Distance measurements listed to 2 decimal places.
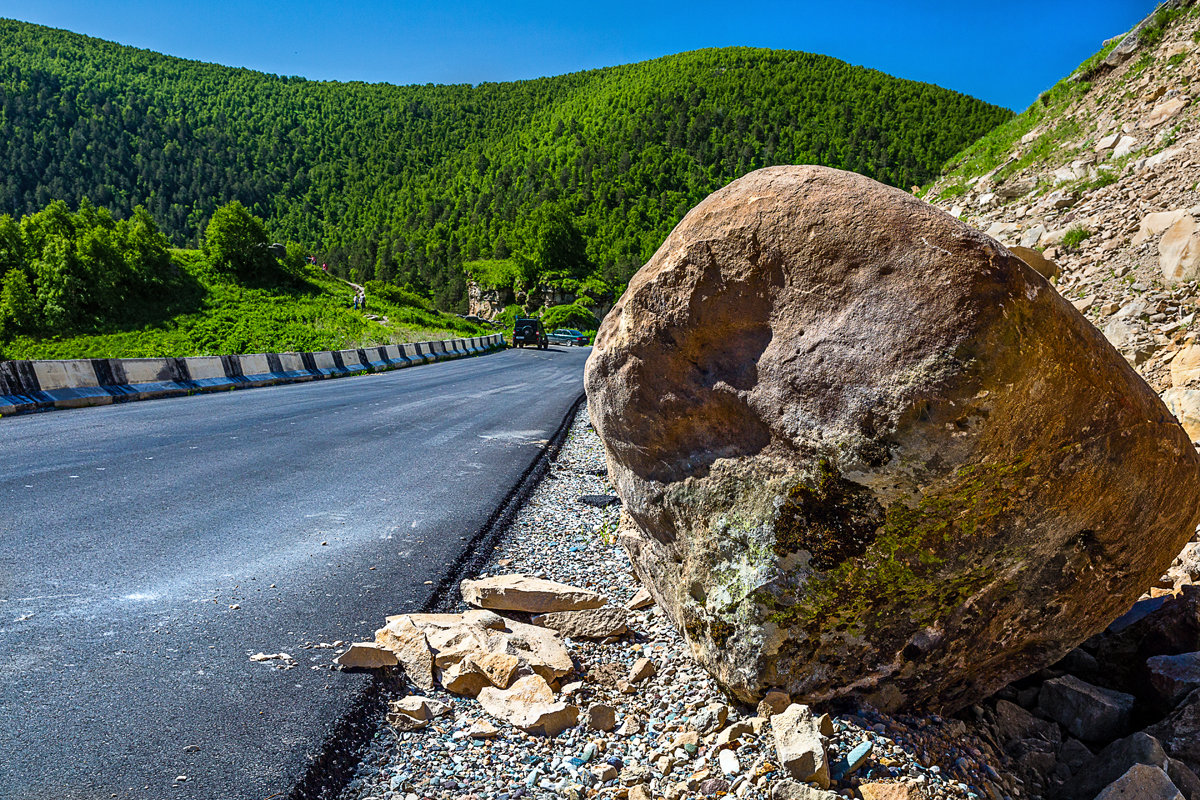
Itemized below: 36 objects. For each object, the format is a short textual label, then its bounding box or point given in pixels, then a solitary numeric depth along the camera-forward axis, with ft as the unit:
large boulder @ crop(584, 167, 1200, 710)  7.06
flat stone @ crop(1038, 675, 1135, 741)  9.09
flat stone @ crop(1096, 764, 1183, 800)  6.88
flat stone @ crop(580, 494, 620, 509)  21.09
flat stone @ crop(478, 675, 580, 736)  8.87
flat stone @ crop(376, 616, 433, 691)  9.97
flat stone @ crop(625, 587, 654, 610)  12.55
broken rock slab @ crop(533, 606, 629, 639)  11.51
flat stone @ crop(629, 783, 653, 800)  7.55
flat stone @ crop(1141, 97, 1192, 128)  29.53
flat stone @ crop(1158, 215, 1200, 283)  20.88
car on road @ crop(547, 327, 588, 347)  193.88
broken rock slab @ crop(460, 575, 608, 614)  12.33
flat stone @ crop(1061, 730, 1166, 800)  7.51
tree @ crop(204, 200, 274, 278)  183.62
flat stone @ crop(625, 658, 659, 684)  10.02
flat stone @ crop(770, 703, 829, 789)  7.20
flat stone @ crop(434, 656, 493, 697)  9.71
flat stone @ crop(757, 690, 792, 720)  8.35
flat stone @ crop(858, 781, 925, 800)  7.02
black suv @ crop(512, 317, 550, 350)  145.69
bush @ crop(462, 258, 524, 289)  336.29
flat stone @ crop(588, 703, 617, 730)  8.93
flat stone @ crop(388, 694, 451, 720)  9.04
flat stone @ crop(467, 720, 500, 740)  8.78
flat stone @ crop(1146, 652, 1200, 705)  8.88
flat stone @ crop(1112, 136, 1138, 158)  29.91
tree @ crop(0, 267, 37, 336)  153.17
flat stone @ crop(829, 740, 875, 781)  7.39
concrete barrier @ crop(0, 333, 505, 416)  32.19
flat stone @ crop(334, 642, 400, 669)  10.14
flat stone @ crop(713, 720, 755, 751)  8.17
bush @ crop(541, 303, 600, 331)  297.18
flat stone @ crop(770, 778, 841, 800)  7.00
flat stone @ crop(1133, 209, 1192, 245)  22.76
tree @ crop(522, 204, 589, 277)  353.10
